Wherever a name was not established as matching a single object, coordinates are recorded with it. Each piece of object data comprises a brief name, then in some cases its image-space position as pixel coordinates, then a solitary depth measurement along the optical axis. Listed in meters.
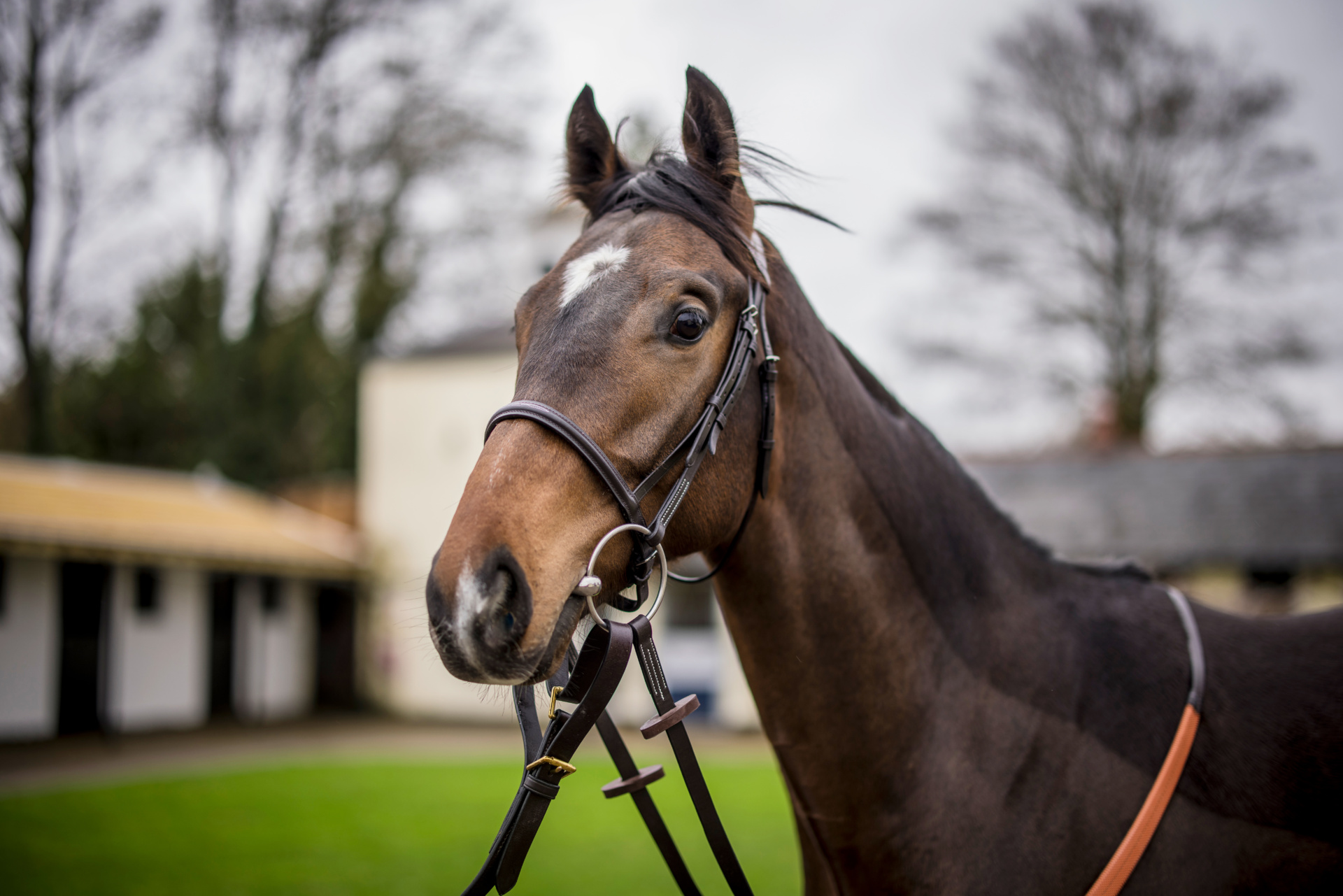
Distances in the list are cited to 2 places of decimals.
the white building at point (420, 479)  18.80
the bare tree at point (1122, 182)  16.00
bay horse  1.65
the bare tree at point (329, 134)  19.53
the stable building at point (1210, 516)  14.16
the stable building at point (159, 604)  13.88
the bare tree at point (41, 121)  16.20
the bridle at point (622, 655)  1.50
